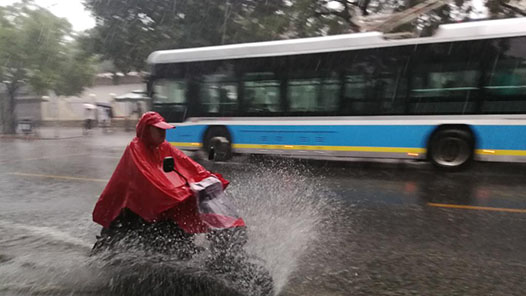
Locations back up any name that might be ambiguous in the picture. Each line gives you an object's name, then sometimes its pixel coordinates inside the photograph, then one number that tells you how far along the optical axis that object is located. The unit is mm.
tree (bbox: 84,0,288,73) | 17109
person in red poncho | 2850
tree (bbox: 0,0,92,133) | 21969
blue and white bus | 8289
